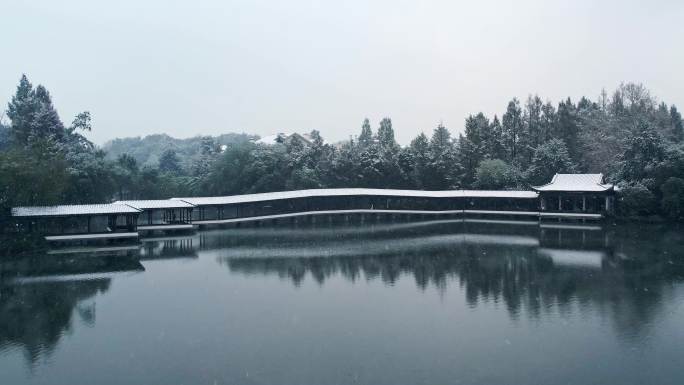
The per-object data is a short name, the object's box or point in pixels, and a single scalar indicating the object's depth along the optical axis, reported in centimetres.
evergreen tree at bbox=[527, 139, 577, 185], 4412
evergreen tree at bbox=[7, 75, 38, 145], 4044
